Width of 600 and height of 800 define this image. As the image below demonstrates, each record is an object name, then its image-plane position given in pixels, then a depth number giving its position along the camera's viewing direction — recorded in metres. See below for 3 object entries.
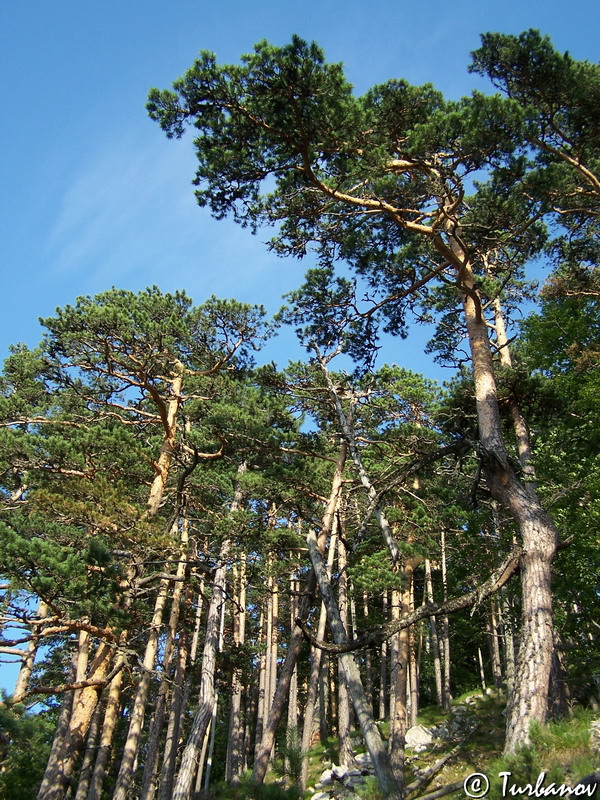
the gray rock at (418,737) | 17.86
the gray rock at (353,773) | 16.03
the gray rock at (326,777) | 16.78
